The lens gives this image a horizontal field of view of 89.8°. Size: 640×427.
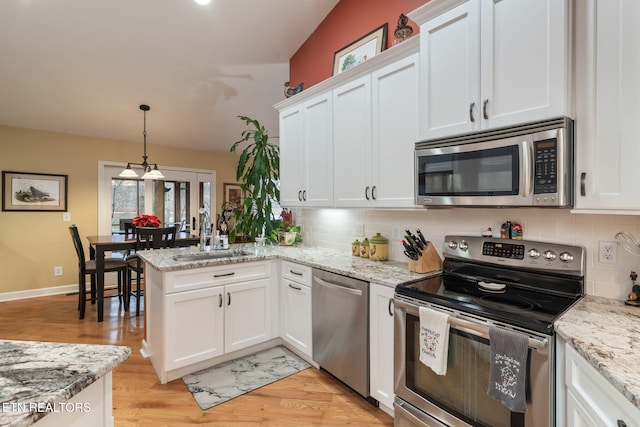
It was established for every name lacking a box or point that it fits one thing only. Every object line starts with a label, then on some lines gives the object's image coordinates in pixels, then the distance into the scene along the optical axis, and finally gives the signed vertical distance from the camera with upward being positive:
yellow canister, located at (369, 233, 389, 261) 2.59 -0.30
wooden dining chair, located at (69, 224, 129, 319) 3.84 -0.72
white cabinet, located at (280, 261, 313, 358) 2.62 -0.82
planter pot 3.45 -0.29
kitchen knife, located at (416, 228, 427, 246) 2.19 -0.18
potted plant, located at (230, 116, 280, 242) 3.62 +0.25
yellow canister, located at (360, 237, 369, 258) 2.70 -0.31
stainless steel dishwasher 2.10 -0.81
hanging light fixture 4.19 +0.48
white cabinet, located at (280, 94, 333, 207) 2.82 +0.55
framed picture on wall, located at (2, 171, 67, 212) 4.47 +0.27
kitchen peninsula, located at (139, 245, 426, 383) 2.35 -0.71
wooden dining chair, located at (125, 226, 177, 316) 3.75 -0.38
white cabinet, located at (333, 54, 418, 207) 2.15 +0.56
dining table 3.75 -0.46
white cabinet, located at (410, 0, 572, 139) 1.44 +0.76
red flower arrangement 4.13 -0.13
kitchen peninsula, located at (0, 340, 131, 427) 0.67 -0.40
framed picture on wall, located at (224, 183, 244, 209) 6.58 +0.40
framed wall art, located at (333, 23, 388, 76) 2.70 +1.46
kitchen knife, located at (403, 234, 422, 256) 2.15 -0.23
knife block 2.10 -0.33
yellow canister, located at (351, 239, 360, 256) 2.80 -0.32
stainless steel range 1.26 -0.47
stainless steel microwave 1.43 +0.23
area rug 2.31 -1.31
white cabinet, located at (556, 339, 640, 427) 0.89 -0.58
